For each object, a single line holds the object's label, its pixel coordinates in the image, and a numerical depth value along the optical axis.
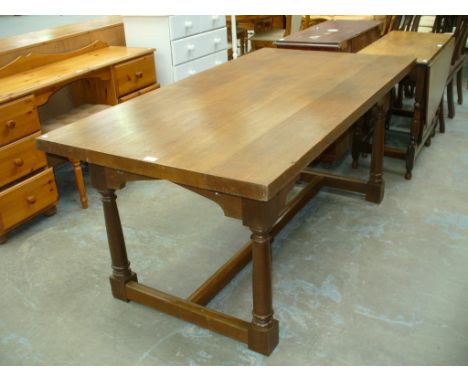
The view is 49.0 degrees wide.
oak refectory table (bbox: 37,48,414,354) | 1.52
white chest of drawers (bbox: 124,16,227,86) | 3.48
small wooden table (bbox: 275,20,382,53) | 3.25
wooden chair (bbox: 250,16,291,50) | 4.88
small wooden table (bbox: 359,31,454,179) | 2.96
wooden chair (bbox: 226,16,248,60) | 5.37
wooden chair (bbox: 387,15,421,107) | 4.04
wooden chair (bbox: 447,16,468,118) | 3.62
